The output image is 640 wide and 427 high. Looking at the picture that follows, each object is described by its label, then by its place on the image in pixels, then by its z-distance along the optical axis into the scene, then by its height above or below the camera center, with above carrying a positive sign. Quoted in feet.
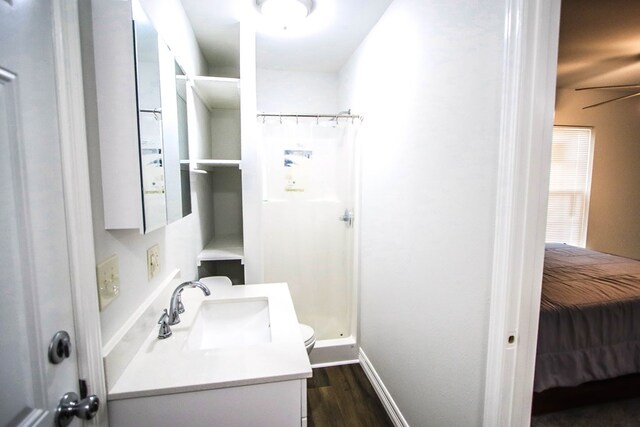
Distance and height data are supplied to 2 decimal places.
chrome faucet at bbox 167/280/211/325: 4.06 -1.60
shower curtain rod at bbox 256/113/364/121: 7.27 +1.74
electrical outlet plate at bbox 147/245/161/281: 3.79 -1.00
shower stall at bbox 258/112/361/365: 7.75 -0.90
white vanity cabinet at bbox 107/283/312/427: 2.89 -1.98
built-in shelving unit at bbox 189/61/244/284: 7.95 -0.05
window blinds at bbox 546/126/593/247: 12.91 +0.05
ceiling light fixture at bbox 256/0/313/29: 5.49 +3.35
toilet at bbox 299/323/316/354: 6.22 -3.26
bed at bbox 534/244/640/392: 5.74 -2.95
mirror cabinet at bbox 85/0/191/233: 2.58 +0.67
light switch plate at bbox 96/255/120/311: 2.67 -0.89
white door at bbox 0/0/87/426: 1.77 -0.25
